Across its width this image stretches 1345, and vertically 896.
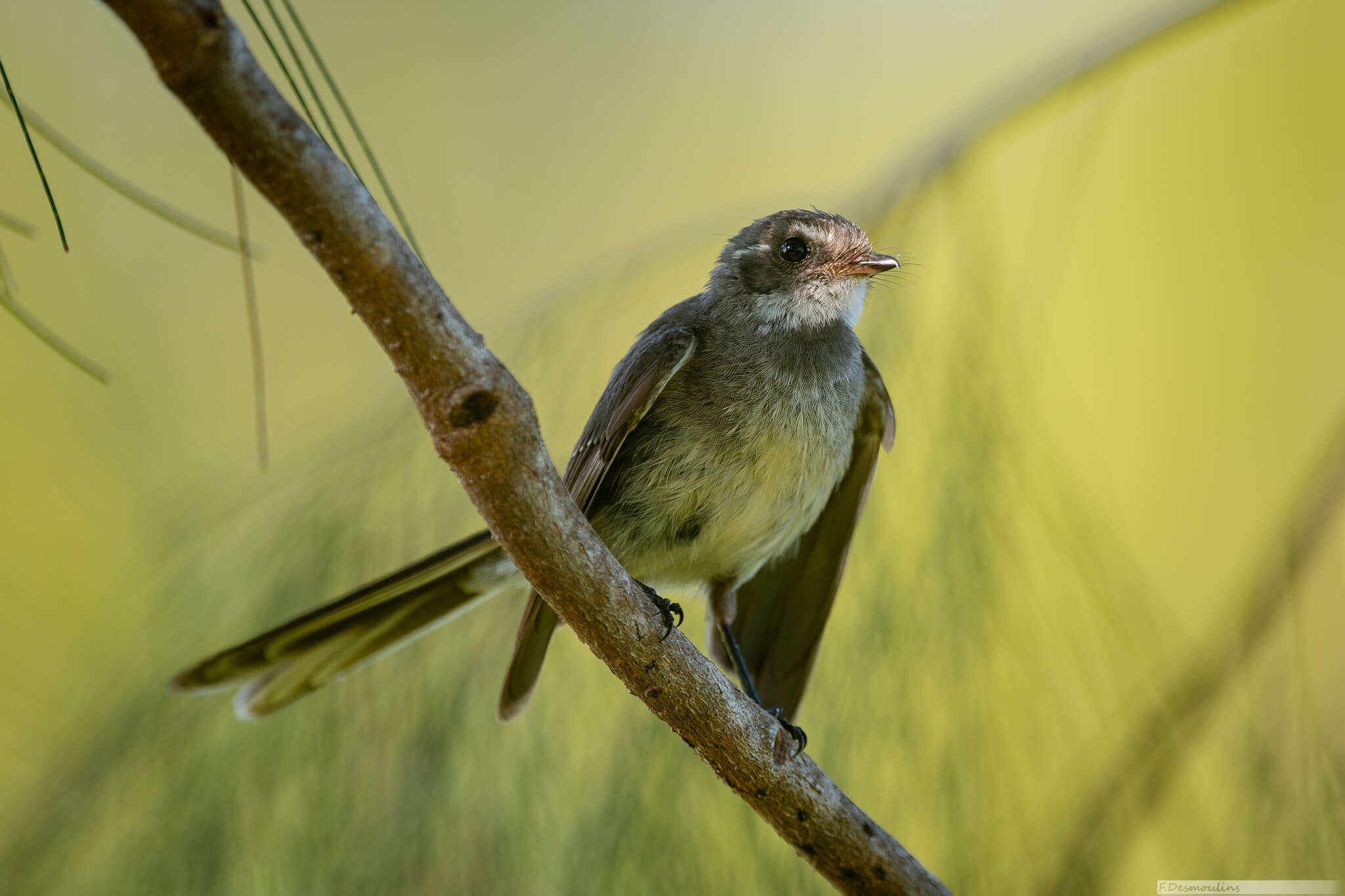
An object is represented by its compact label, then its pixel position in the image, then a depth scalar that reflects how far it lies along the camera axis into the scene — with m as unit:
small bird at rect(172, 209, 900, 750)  5.54
